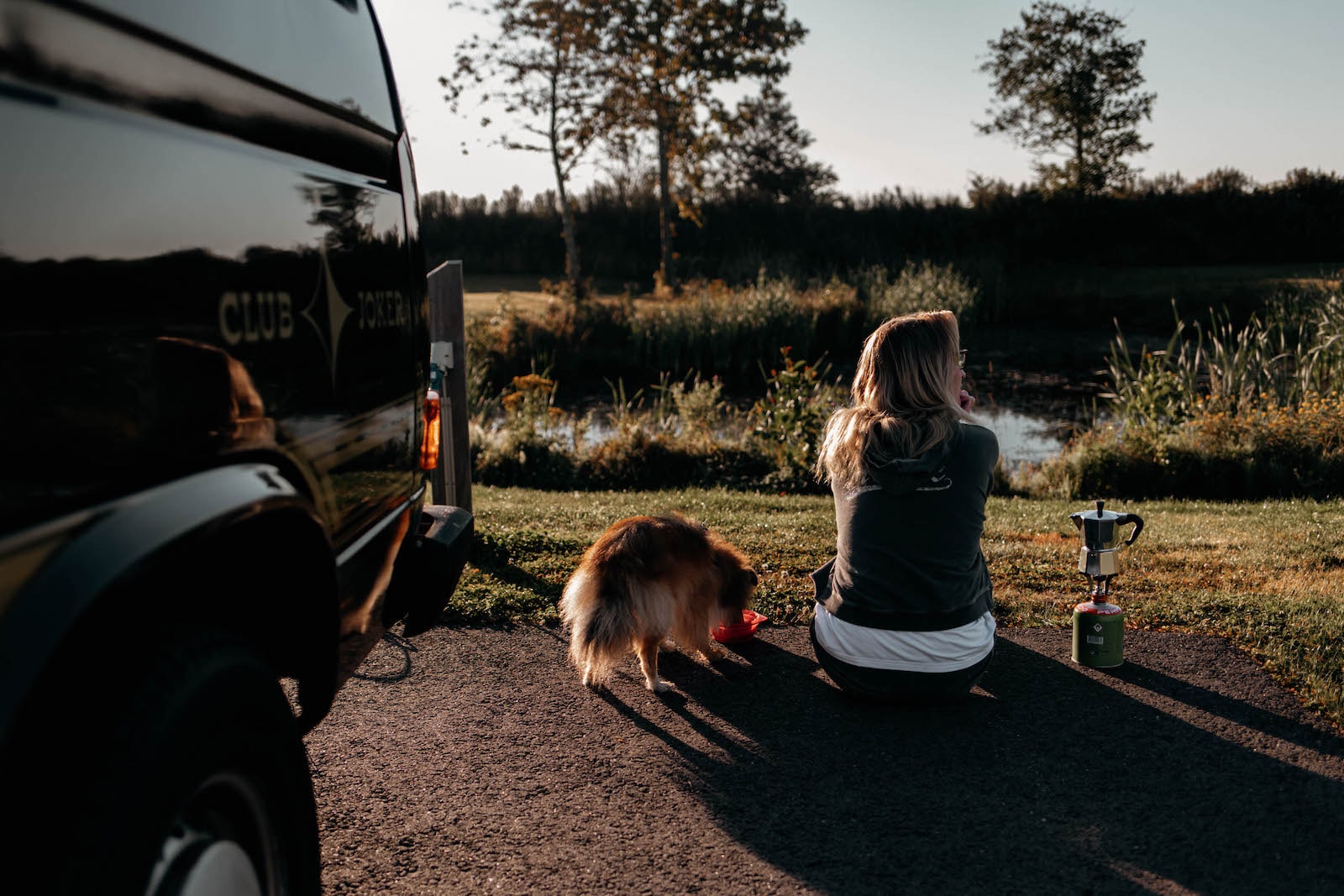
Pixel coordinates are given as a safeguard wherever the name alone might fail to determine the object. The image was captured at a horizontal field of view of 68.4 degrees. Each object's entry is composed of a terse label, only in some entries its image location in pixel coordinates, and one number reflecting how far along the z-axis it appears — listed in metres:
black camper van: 1.49
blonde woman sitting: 3.98
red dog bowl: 4.89
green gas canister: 4.46
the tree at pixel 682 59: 21.56
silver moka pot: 4.46
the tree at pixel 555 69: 20.86
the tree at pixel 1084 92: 35.53
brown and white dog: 4.10
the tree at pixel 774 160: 55.91
